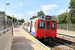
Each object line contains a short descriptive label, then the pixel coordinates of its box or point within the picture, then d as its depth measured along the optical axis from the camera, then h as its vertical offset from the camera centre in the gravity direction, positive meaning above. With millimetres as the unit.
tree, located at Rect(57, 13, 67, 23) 44566 +3281
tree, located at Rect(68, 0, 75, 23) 28722 +4539
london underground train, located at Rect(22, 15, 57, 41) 9875 -328
